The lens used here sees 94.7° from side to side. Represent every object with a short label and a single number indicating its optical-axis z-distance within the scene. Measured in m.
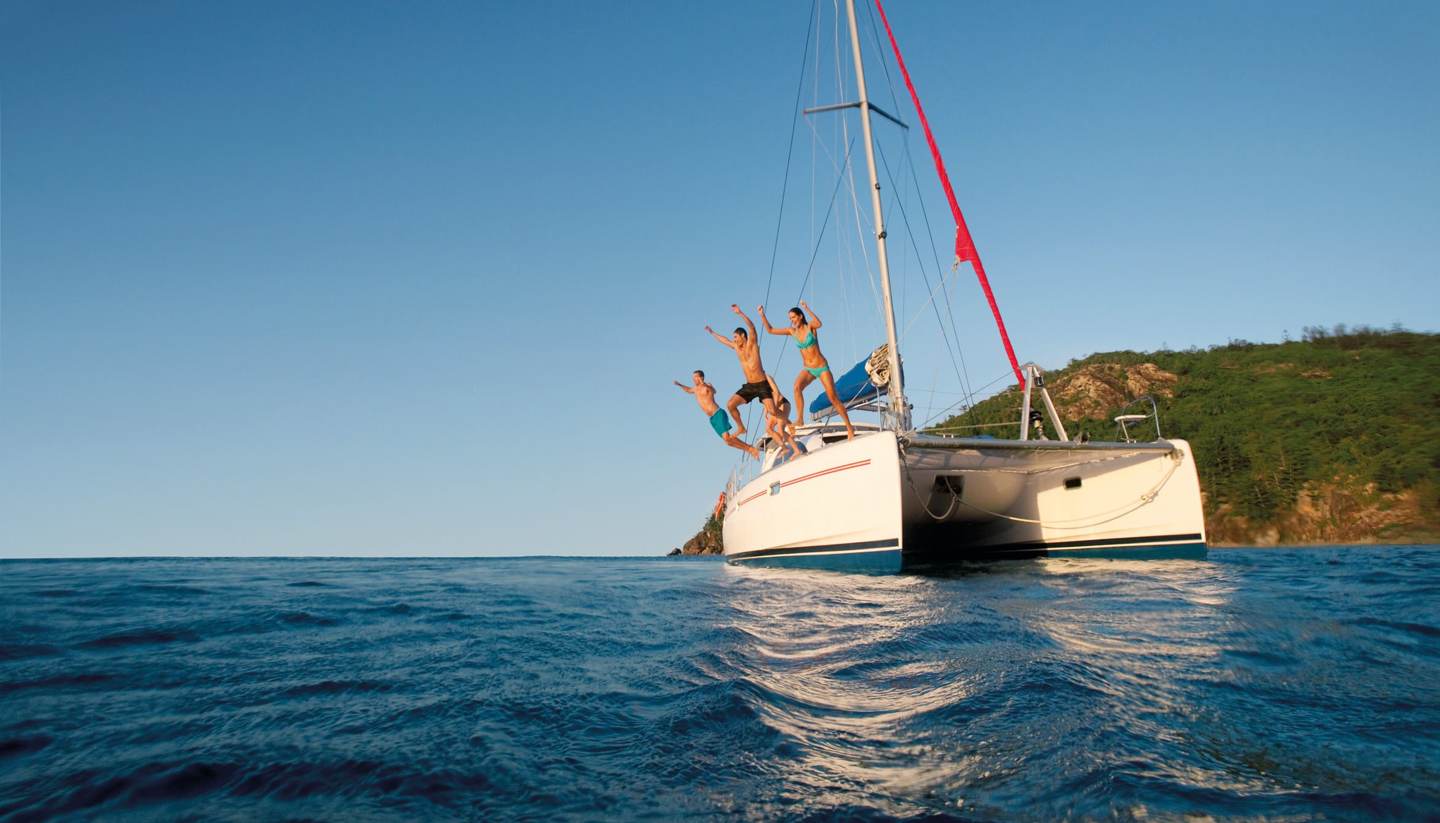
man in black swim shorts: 11.77
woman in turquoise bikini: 10.03
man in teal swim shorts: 13.68
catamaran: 8.50
